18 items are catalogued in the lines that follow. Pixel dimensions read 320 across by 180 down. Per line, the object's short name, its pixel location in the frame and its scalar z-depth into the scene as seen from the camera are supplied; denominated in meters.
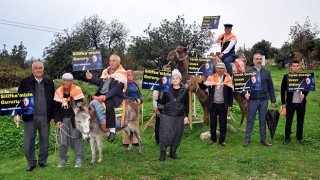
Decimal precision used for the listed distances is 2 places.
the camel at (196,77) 11.93
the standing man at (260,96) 10.23
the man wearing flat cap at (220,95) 10.17
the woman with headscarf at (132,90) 10.71
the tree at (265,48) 59.24
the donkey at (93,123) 8.31
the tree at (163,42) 37.22
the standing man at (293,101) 10.38
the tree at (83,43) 34.97
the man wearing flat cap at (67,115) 8.48
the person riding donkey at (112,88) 8.80
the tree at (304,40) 47.00
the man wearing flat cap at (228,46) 11.73
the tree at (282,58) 48.17
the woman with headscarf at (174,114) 9.13
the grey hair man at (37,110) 8.47
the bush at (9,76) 30.95
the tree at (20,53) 51.59
